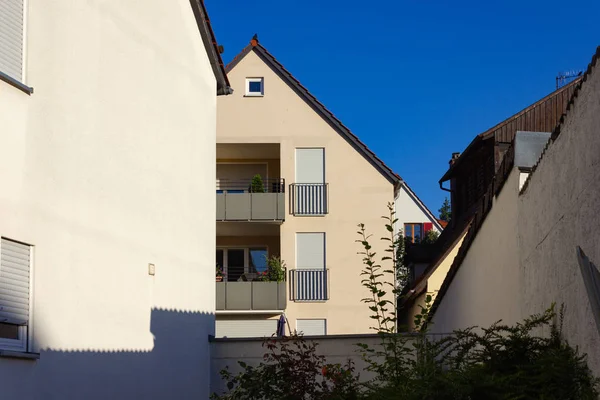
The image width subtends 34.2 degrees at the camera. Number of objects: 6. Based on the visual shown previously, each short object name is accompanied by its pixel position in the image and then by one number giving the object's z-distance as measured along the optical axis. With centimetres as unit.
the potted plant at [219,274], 3157
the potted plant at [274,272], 3166
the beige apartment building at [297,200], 3231
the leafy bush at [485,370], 710
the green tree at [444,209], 10527
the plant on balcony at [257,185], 3256
